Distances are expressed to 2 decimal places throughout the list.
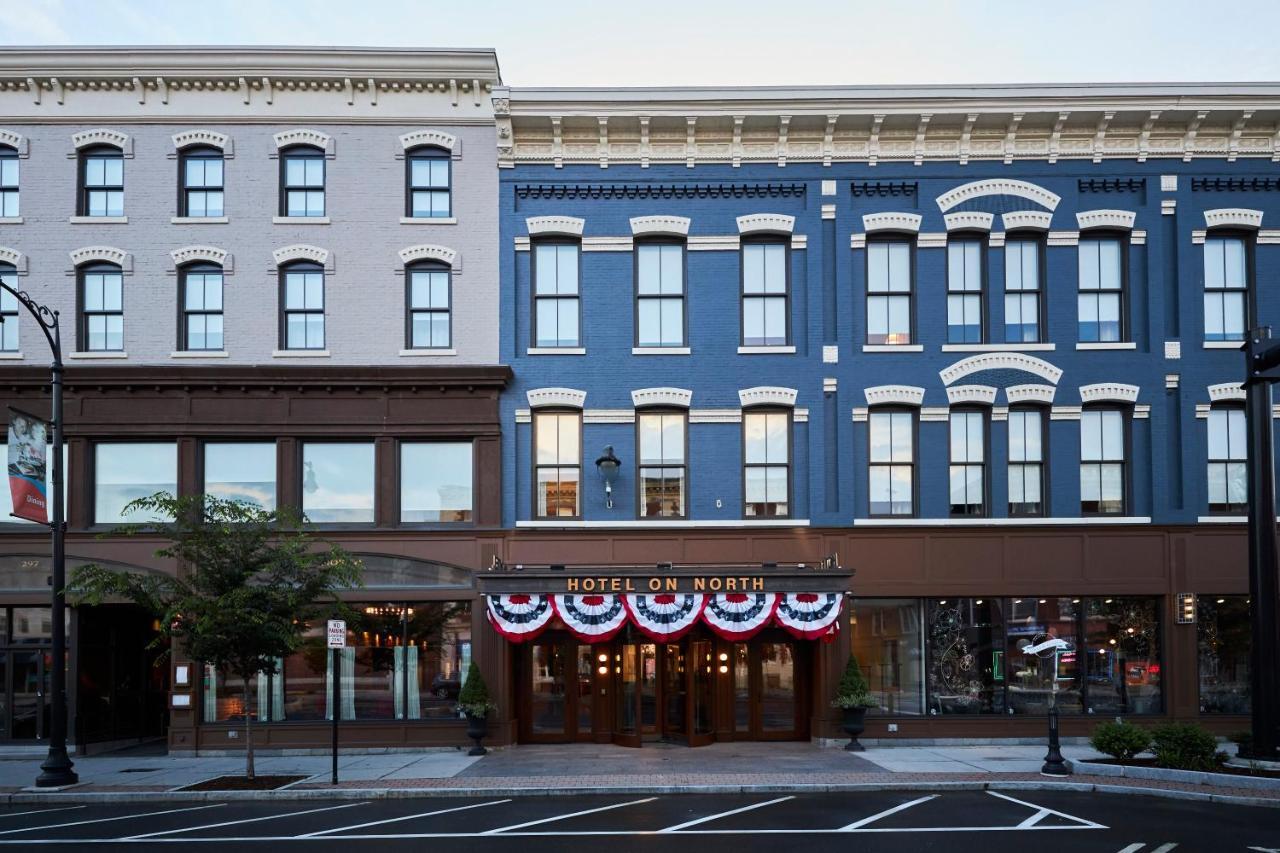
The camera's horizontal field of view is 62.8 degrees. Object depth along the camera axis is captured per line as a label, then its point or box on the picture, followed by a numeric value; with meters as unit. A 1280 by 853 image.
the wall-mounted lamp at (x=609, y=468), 20.92
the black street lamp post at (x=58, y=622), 17.20
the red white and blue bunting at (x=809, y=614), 20.02
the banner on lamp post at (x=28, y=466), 17.23
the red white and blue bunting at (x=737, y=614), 20.00
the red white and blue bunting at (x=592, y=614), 20.06
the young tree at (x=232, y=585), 16.97
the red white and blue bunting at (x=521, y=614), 20.08
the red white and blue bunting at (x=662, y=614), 19.97
